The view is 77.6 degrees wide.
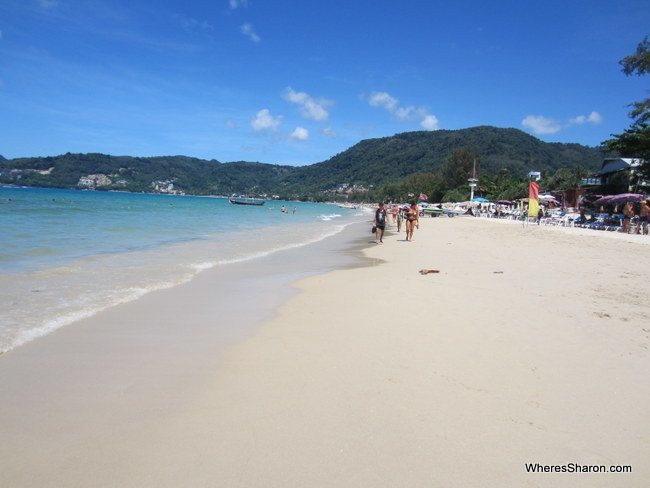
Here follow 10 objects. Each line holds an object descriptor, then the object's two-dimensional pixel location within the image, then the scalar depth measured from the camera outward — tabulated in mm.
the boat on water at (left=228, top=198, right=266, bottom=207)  83994
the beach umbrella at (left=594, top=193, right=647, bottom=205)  26703
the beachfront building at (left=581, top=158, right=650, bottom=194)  36719
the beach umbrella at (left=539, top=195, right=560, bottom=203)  46125
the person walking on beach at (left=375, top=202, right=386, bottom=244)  16359
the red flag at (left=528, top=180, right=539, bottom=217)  24031
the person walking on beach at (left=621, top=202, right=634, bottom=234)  22948
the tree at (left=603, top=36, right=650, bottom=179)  21531
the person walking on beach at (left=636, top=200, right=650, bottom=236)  21484
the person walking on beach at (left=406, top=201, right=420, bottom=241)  17359
